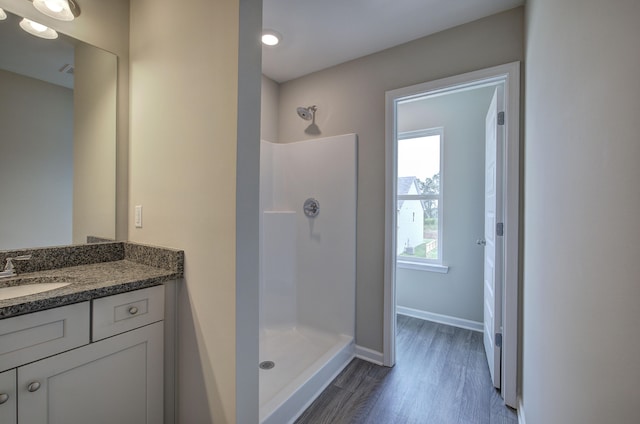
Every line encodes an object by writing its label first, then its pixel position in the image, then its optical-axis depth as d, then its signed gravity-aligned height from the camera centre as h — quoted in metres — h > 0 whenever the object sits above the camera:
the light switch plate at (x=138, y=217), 1.54 -0.03
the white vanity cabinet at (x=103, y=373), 0.91 -0.60
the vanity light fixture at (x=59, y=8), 1.30 +0.97
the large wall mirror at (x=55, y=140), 1.28 +0.36
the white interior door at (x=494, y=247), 1.82 -0.24
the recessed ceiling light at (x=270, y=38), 1.96 +1.26
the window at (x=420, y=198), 3.08 +0.16
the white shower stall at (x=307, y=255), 2.29 -0.40
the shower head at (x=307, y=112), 2.39 +0.87
